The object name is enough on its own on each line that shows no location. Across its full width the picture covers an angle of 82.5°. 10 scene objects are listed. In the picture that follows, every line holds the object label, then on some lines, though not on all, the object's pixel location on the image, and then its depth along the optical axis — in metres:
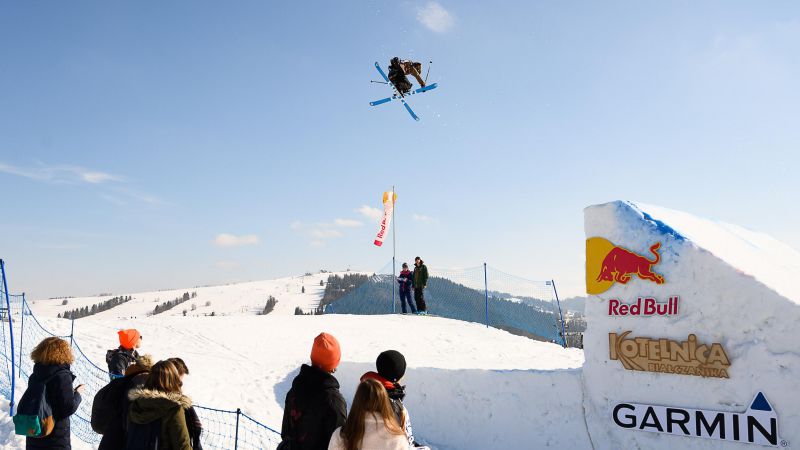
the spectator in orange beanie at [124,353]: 5.34
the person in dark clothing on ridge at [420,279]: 14.32
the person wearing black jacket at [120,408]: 3.30
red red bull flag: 18.47
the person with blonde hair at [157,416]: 2.97
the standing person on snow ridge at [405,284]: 15.08
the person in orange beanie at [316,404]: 2.80
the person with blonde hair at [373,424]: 2.37
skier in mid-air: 12.10
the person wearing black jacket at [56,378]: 3.76
